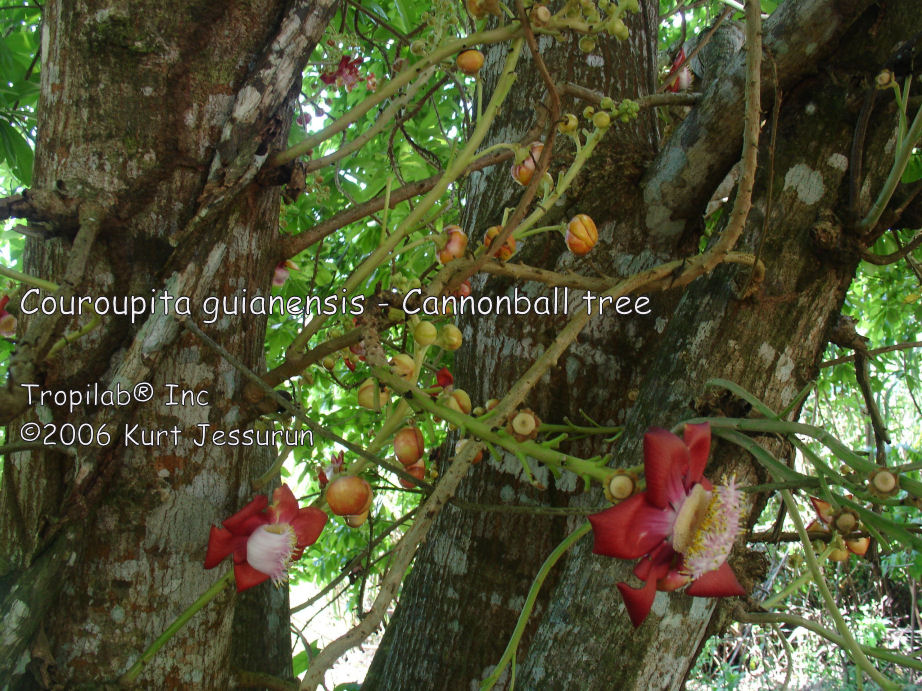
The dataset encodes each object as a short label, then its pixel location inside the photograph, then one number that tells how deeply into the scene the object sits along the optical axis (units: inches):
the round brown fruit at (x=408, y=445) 30.5
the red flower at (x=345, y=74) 70.9
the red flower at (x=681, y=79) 60.9
